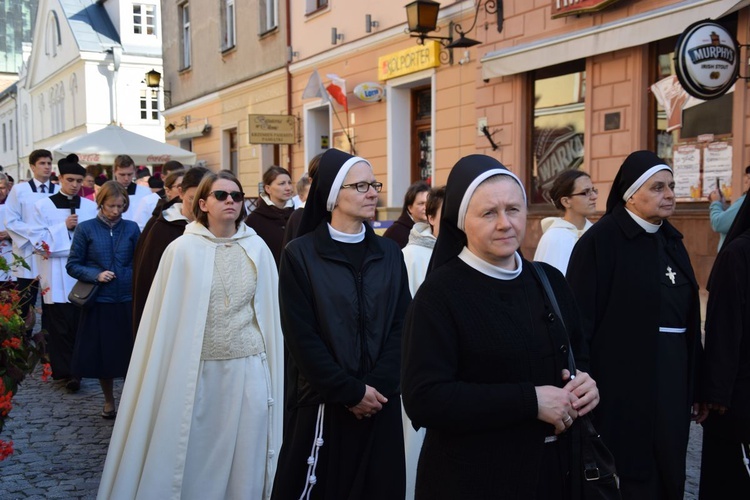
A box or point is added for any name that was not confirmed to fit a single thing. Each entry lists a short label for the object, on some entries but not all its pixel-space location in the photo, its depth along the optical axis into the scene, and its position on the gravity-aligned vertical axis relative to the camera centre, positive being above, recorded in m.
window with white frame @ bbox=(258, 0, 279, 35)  21.23 +4.44
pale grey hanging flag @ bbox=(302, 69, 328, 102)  17.80 +2.23
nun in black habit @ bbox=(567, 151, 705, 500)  4.00 -0.63
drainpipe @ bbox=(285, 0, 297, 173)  20.11 +3.18
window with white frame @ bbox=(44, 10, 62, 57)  51.19 +9.83
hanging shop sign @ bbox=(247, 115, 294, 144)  18.83 +1.48
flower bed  3.87 -0.75
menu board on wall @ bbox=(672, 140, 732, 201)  9.93 +0.29
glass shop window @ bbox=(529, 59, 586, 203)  12.35 +1.05
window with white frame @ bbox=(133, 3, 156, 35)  46.97 +9.60
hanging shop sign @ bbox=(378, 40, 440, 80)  14.72 +2.39
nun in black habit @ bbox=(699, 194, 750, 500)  4.12 -0.81
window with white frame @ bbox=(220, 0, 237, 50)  23.51 +4.68
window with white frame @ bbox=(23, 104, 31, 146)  62.38 +5.31
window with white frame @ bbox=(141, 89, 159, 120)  48.06 +5.13
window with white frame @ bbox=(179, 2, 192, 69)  27.03 +5.03
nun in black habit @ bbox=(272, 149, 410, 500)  3.70 -0.68
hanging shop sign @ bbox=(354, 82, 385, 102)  16.41 +1.97
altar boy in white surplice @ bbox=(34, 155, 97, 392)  8.65 -0.62
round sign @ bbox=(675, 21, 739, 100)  8.68 +1.34
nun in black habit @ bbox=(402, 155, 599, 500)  2.59 -0.53
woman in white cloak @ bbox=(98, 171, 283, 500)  4.65 -1.01
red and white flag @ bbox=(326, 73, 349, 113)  17.61 +2.15
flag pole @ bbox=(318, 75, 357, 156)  17.69 +1.52
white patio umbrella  14.81 +0.87
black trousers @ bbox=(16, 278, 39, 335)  9.36 -0.93
